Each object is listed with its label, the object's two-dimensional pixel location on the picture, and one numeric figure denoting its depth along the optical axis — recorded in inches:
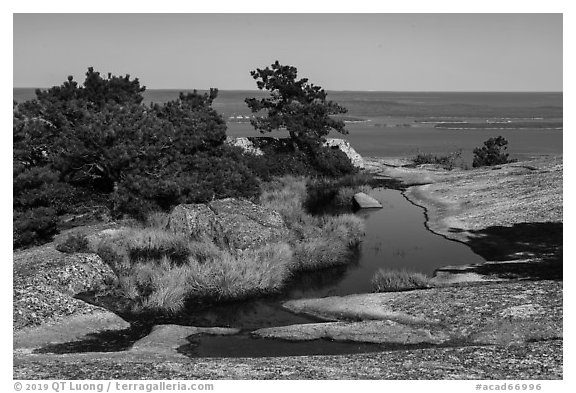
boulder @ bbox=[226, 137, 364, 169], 2202.6
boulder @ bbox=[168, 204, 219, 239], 1190.9
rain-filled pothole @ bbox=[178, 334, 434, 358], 717.3
